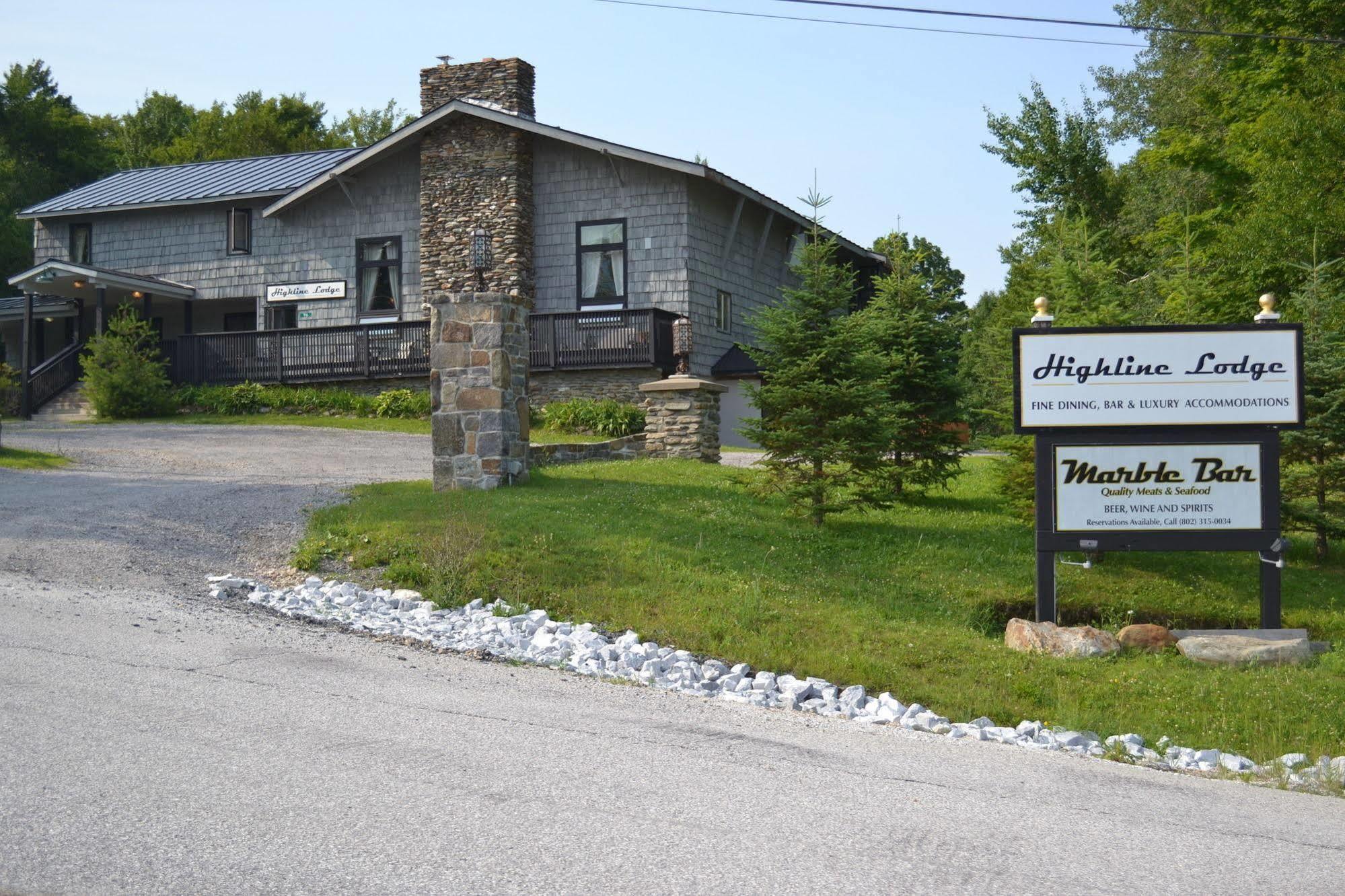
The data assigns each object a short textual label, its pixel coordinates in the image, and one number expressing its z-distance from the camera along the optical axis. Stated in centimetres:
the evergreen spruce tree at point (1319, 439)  1413
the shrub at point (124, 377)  2806
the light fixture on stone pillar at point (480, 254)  1770
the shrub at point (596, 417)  2475
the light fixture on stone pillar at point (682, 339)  2202
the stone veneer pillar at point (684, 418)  1966
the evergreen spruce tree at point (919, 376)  1630
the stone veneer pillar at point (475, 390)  1566
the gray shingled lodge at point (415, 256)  2758
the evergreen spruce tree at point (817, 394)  1406
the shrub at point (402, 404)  2748
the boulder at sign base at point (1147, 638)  1100
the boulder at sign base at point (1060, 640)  1067
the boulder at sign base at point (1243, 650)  1059
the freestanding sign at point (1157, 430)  1180
